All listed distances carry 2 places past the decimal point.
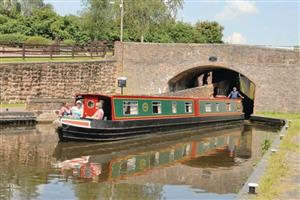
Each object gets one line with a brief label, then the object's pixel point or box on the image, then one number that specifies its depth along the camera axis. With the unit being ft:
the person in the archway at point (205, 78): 117.02
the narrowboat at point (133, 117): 54.49
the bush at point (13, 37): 129.76
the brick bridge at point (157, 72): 77.41
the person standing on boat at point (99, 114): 56.03
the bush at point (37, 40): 123.65
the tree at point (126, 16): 140.36
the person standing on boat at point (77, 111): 57.00
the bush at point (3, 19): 150.41
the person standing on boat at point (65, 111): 61.20
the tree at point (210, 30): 201.77
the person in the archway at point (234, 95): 87.04
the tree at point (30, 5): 262.06
